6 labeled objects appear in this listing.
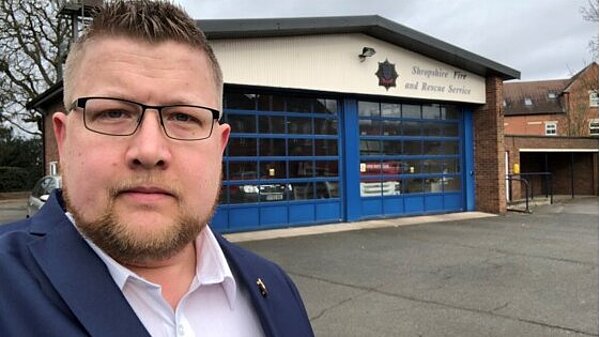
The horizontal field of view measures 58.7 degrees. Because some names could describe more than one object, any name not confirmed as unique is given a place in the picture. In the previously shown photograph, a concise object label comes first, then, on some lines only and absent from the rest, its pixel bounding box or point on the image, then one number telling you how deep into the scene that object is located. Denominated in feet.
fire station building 38.73
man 3.95
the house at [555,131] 76.33
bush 100.01
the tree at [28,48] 83.51
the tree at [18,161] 100.42
